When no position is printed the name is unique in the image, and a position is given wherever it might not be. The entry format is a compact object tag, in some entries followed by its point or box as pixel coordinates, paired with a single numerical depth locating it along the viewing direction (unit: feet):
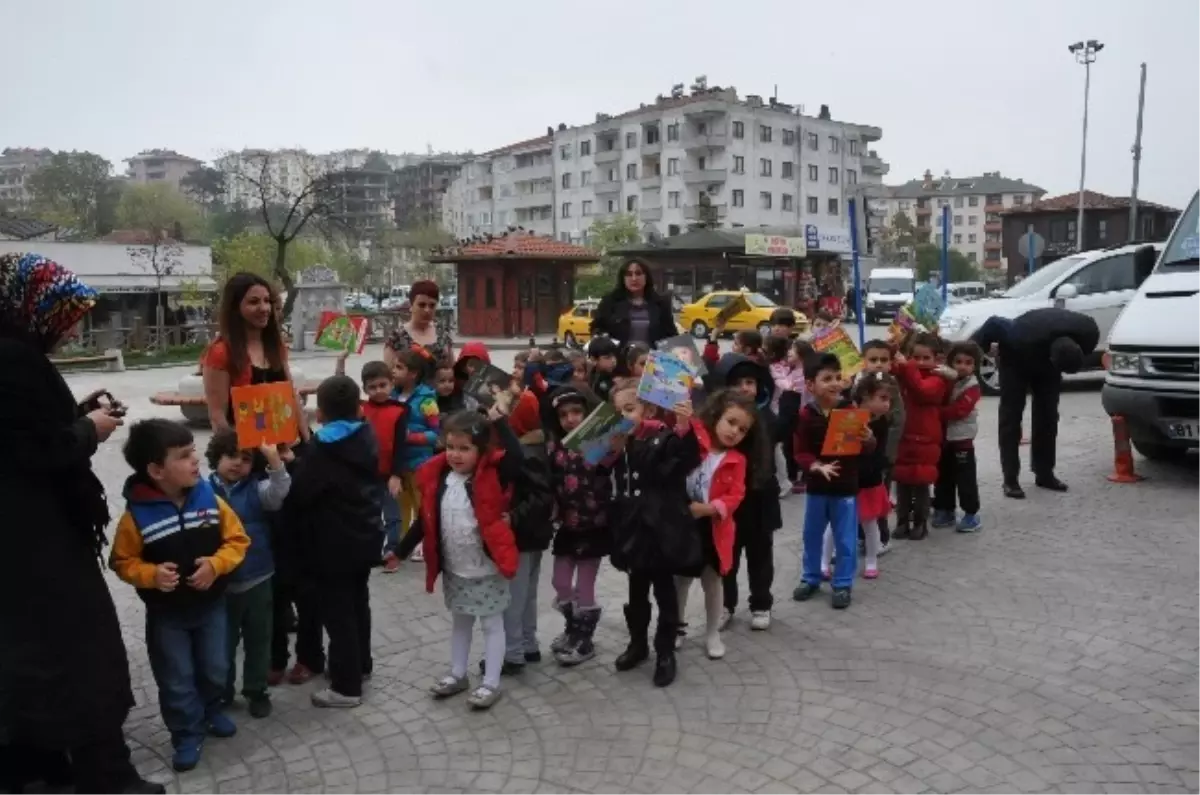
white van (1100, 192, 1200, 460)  26.09
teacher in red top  15.47
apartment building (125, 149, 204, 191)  546.67
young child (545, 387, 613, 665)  15.52
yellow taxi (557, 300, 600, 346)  94.58
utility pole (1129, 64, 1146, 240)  107.76
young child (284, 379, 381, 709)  14.03
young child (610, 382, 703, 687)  14.84
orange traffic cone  28.12
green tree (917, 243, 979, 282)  277.44
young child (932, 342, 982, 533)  22.94
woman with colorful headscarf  10.53
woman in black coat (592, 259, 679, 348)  23.44
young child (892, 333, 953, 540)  21.95
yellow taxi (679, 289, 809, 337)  97.04
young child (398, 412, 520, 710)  14.15
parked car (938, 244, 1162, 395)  46.96
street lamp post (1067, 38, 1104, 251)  121.40
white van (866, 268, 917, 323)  122.62
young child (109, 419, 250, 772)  12.30
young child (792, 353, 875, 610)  18.26
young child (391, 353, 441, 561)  21.11
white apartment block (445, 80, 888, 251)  227.61
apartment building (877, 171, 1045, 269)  399.24
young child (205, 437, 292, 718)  13.95
